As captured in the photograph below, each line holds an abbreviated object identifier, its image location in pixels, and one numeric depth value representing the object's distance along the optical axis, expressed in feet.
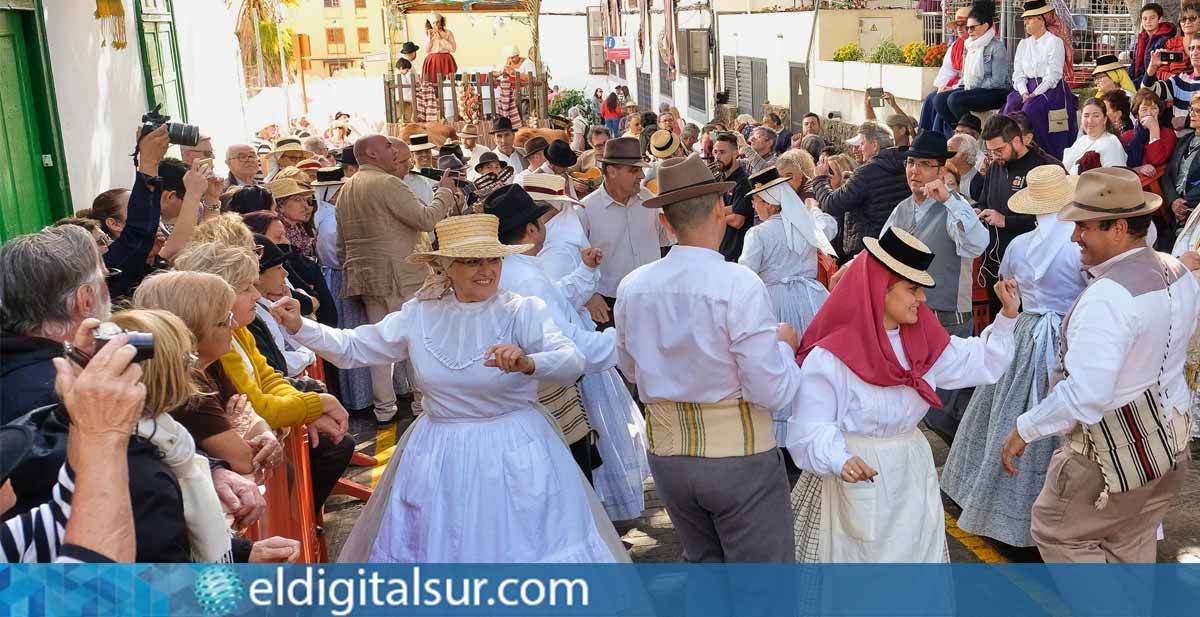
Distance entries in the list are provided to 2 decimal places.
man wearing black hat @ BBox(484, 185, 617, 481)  17.29
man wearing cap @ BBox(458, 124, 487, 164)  45.50
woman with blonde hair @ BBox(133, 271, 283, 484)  11.72
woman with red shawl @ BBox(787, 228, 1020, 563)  13.24
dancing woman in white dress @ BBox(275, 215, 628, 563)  14.21
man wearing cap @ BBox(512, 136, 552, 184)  31.63
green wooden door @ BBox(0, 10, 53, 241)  24.39
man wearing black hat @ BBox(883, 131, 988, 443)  21.26
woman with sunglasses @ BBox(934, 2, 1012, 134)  39.65
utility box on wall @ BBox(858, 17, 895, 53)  60.23
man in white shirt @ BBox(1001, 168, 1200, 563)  13.69
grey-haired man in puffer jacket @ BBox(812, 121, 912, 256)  25.12
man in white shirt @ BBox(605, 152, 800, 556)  13.26
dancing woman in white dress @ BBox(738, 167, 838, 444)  21.97
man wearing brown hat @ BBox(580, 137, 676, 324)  24.13
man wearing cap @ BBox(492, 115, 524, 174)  41.52
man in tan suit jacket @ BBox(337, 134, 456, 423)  26.89
